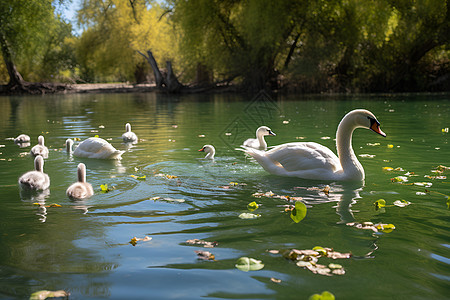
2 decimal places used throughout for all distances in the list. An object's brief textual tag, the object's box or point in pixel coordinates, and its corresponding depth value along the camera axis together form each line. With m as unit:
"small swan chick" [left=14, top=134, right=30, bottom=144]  10.53
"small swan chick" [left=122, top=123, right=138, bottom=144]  10.41
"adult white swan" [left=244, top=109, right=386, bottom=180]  6.36
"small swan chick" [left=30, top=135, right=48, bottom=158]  8.62
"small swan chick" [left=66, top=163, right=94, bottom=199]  5.66
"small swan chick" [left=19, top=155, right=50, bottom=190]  6.05
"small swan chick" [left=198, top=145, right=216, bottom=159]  8.23
